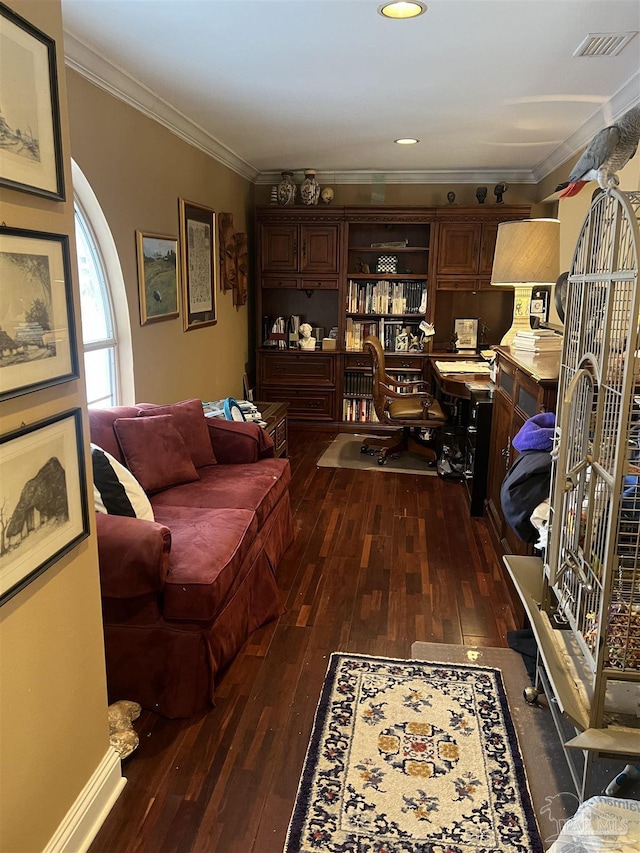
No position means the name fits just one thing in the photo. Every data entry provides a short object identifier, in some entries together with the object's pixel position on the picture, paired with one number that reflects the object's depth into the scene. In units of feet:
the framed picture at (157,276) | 11.90
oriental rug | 5.62
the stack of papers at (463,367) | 16.55
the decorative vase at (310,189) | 19.44
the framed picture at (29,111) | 4.10
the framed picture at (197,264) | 14.19
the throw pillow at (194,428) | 10.80
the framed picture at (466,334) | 20.33
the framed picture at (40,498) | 4.27
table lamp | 12.00
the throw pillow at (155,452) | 9.57
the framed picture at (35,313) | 4.21
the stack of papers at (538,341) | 10.68
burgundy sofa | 6.97
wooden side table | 14.90
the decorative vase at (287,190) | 19.49
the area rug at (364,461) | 16.76
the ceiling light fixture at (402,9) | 7.77
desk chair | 16.52
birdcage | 4.78
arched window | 10.46
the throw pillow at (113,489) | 7.69
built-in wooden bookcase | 19.33
